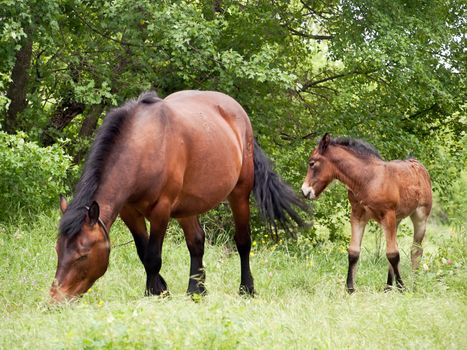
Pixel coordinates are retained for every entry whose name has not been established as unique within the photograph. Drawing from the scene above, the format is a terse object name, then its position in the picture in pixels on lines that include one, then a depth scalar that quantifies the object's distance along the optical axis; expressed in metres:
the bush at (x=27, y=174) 17.37
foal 15.48
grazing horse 10.95
